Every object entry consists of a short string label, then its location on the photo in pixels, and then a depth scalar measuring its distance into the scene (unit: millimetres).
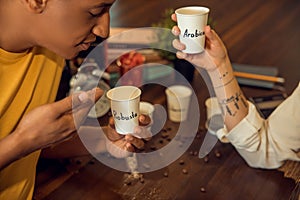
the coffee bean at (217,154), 1304
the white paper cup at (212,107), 1415
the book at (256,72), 1658
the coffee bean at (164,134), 1392
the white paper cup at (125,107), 1045
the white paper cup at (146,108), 1368
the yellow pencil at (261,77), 1671
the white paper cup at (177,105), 1444
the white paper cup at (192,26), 1088
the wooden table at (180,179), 1164
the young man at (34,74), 912
